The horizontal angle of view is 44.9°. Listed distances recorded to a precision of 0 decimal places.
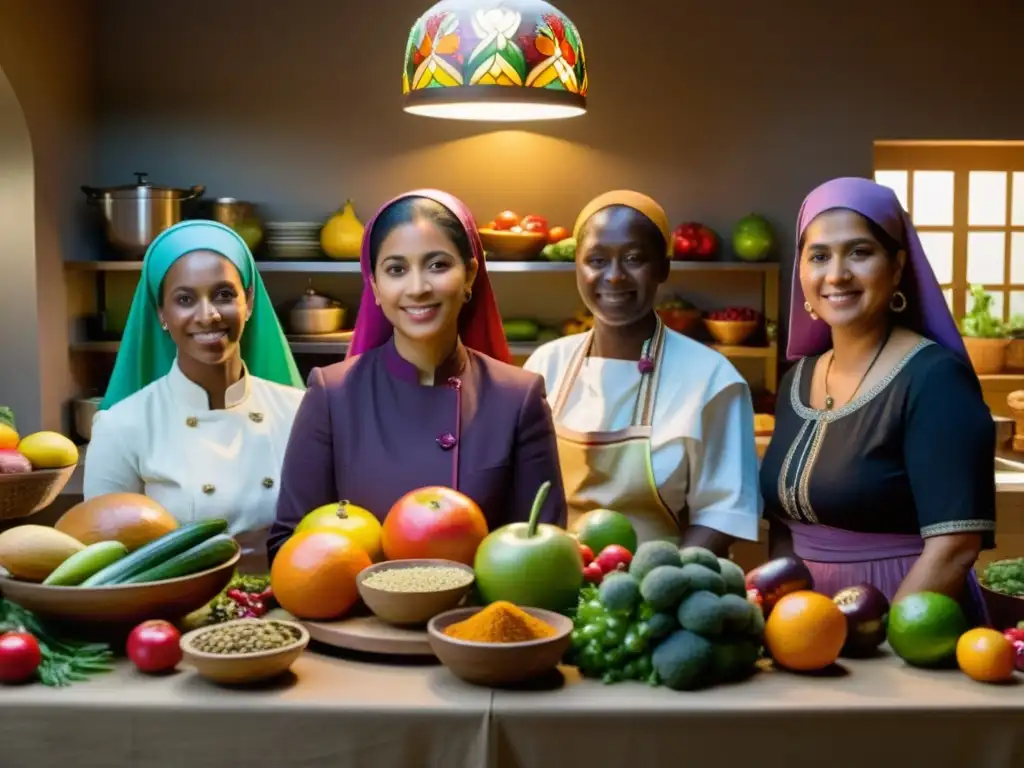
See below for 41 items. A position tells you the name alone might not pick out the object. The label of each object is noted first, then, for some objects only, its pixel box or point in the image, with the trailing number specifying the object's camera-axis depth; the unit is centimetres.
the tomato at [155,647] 170
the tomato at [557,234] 559
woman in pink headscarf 223
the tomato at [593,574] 192
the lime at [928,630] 176
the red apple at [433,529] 192
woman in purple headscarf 222
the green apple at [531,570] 182
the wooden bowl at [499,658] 163
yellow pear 561
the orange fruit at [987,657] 169
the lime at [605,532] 213
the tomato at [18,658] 167
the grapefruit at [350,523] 199
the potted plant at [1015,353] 617
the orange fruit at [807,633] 172
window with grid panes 667
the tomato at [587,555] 198
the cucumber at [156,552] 177
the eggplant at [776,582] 189
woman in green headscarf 253
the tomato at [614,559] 195
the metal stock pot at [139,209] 545
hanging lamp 242
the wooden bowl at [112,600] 173
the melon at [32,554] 179
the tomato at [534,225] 557
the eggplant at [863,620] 181
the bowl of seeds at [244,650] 165
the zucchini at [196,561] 178
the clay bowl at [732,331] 557
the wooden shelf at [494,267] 550
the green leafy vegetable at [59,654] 169
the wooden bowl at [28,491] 238
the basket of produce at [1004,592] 202
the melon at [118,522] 191
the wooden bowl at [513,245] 552
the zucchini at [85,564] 177
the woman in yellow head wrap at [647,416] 267
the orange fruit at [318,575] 183
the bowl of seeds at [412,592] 177
